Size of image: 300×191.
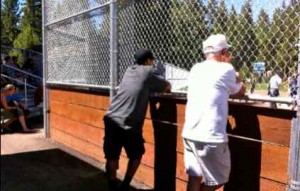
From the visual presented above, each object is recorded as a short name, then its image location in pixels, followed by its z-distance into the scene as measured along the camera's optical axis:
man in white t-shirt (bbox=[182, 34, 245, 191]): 3.71
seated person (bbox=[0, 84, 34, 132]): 10.48
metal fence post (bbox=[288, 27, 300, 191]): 3.44
